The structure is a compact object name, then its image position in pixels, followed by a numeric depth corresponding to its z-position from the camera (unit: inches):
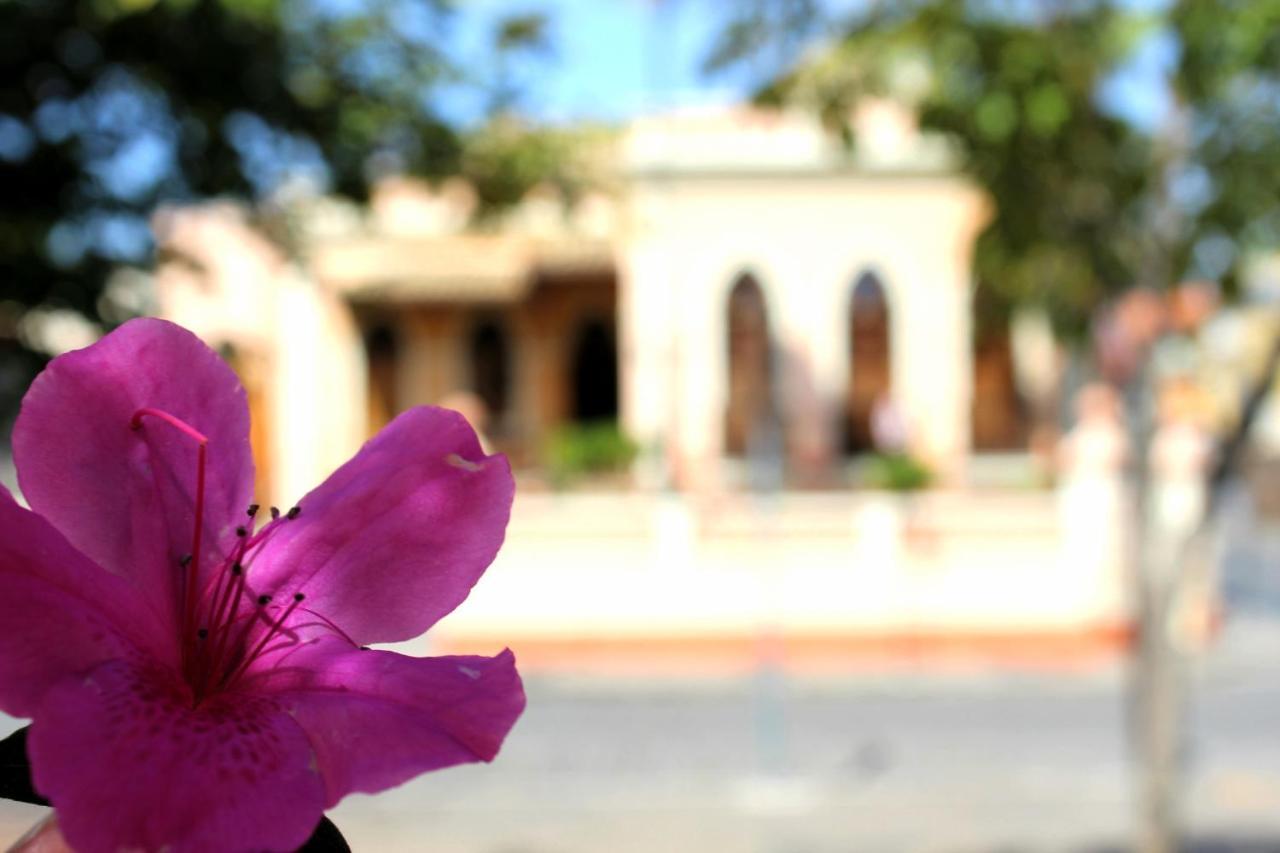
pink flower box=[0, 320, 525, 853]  10.2
